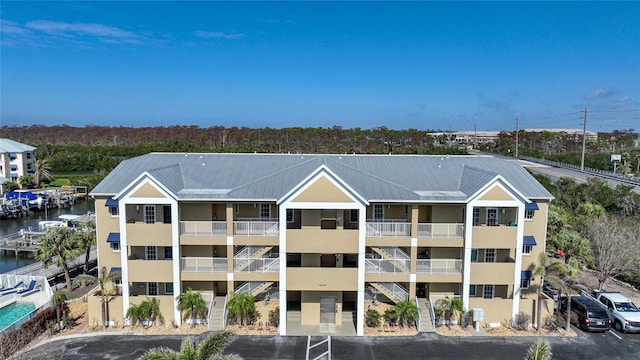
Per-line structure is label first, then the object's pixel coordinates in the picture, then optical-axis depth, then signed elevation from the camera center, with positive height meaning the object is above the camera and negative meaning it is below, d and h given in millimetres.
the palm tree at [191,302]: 24859 -9597
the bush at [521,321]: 25730 -10698
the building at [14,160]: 81562 -4831
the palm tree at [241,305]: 24766 -9656
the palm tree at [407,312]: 25203 -10060
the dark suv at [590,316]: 25312 -10279
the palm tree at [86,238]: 30698 -7481
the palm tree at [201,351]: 13641 -6932
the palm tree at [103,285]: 24953 -8781
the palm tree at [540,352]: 15100 -7446
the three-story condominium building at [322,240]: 25078 -5993
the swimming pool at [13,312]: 26716 -11472
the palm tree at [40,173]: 82438 -7286
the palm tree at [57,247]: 29375 -7735
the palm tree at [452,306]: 25438 -9810
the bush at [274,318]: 25828 -10757
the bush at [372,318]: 25594 -10593
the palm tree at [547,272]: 25078 -7623
